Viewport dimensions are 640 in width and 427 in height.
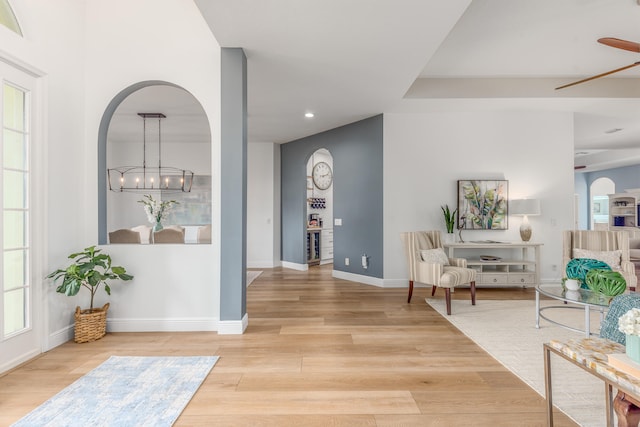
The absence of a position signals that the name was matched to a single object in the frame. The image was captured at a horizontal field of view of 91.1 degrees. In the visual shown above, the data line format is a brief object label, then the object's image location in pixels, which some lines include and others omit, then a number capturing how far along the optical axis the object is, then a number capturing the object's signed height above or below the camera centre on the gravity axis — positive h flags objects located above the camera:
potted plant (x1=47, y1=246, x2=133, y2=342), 2.62 -0.54
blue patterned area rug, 1.72 -1.11
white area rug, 1.90 -1.13
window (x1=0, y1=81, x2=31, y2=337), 2.33 +0.07
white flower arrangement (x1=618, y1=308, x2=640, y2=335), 1.13 -0.40
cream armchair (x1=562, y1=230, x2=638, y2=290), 3.83 -0.45
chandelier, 6.78 +0.90
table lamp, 4.65 +0.07
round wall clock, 7.65 +1.01
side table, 1.10 -0.59
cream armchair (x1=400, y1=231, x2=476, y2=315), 3.69 -0.63
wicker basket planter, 2.77 -0.96
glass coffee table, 2.57 -0.73
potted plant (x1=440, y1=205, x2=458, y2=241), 4.77 -0.05
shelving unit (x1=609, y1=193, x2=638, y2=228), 8.45 +0.10
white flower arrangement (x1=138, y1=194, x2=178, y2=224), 4.71 +0.11
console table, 4.55 -0.79
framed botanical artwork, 4.91 +0.17
